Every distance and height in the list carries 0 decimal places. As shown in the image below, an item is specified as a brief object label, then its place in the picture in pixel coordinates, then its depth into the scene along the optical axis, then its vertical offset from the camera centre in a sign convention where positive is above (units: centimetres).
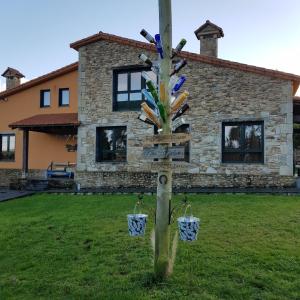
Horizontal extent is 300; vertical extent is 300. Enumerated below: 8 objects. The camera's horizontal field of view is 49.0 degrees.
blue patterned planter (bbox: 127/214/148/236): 402 -81
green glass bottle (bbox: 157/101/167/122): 394 +58
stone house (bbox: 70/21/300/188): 1282 +162
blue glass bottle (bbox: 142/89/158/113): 414 +78
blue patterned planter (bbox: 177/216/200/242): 375 -80
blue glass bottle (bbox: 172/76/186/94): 410 +93
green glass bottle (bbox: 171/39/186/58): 402 +139
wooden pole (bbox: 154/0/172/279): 409 -40
